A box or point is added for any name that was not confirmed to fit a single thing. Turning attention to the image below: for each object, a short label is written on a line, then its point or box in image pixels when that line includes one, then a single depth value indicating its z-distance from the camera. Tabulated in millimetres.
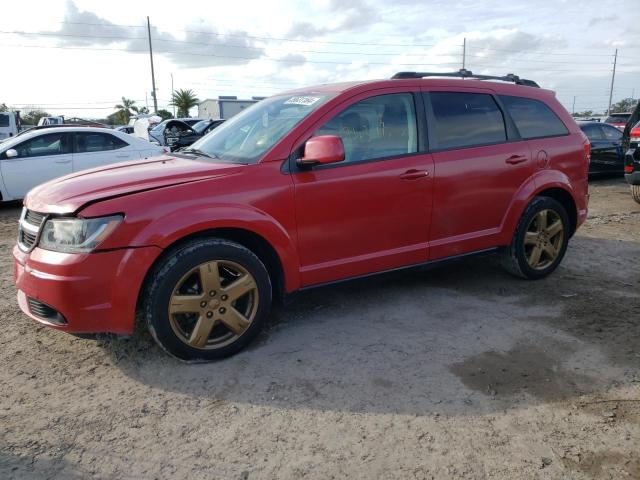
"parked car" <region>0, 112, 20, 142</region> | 22219
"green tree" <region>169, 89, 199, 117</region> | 54466
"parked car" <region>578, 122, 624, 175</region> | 11438
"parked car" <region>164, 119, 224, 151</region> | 9309
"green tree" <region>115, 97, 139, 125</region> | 65938
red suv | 2928
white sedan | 8727
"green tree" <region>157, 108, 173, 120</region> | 58156
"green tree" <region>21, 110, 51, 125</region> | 53750
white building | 44594
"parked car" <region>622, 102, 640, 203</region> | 7527
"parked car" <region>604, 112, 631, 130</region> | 21031
